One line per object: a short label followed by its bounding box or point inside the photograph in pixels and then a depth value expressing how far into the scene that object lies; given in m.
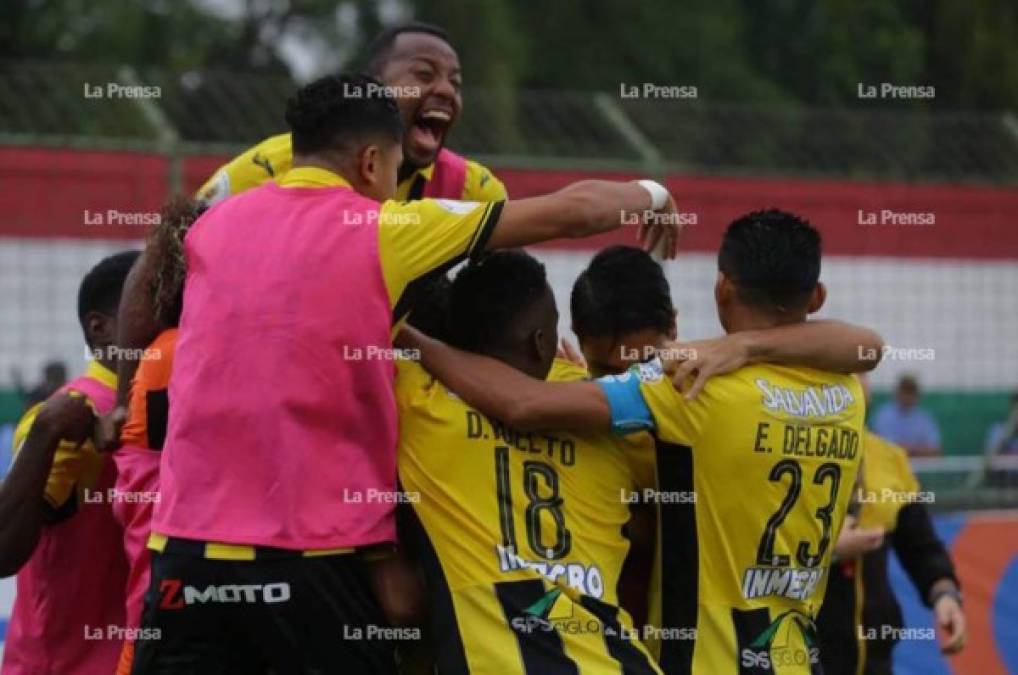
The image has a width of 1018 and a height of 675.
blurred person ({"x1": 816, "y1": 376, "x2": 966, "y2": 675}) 14.37
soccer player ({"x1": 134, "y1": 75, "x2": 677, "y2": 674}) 8.92
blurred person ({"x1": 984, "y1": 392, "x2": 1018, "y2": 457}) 26.41
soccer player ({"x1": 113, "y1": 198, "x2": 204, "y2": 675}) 10.11
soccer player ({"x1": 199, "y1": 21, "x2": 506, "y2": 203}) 11.74
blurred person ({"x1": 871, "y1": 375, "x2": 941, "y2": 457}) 27.08
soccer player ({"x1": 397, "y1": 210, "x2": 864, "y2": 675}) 9.33
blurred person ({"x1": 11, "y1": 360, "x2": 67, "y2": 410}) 21.73
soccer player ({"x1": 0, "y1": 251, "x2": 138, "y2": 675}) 10.98
